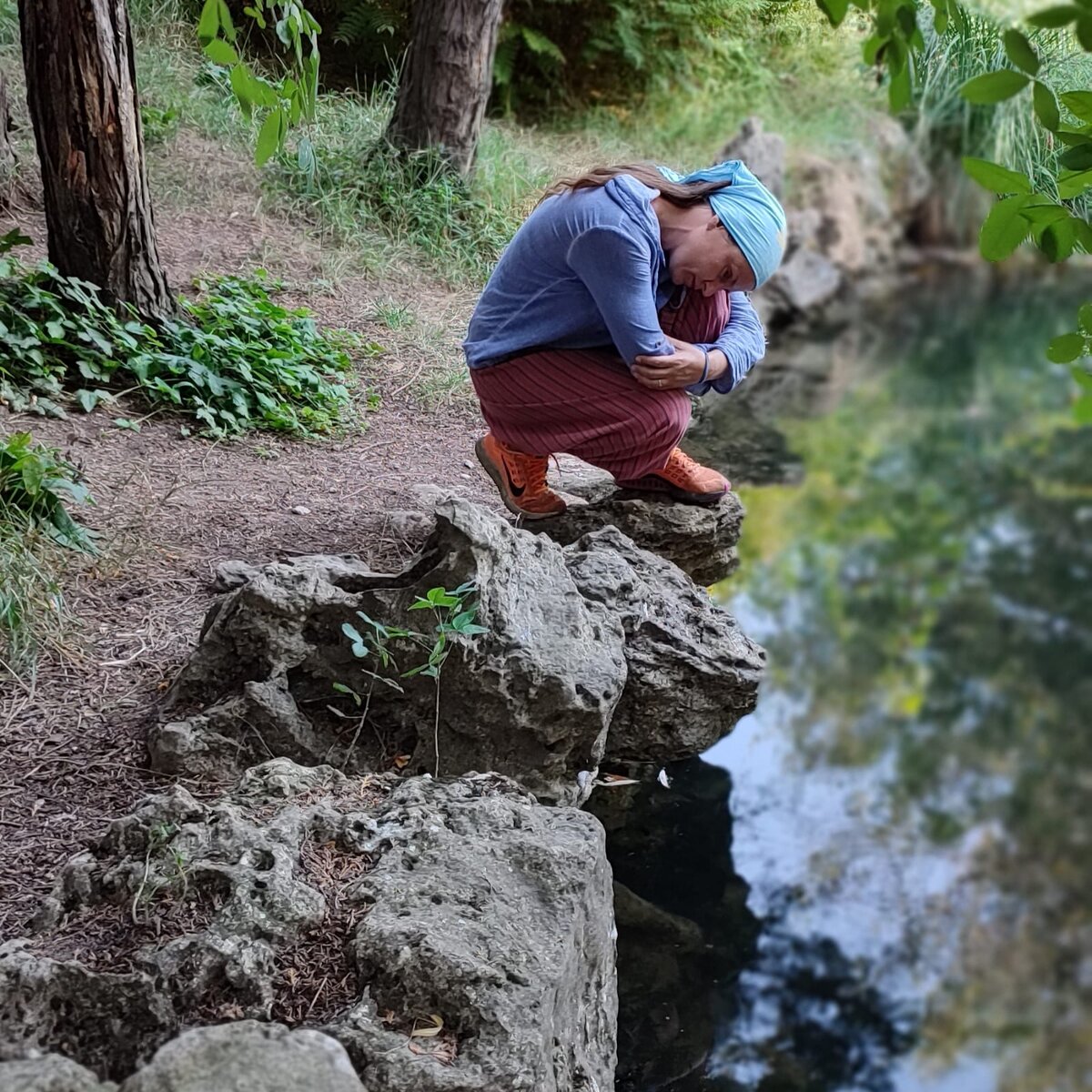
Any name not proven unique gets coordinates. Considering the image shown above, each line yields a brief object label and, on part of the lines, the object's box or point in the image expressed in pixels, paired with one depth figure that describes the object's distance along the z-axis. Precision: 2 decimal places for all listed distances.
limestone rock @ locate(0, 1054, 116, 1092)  1.36
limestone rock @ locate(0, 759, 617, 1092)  1.59
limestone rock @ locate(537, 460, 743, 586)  3.40
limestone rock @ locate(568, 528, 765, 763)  2.82
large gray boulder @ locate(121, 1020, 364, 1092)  1.36
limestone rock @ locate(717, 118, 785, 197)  7.74
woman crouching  2.69
